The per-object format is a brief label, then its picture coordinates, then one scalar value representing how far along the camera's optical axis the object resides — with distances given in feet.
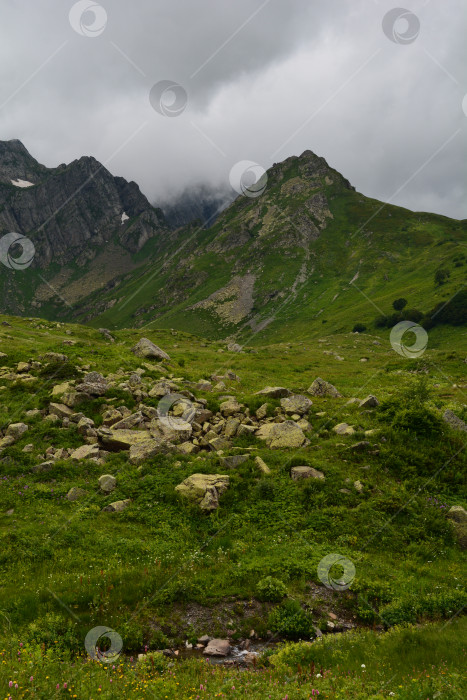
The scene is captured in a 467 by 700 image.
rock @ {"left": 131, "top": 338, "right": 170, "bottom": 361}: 109.60
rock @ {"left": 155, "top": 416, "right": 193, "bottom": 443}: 56.95
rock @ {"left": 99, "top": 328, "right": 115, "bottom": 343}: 161.35
